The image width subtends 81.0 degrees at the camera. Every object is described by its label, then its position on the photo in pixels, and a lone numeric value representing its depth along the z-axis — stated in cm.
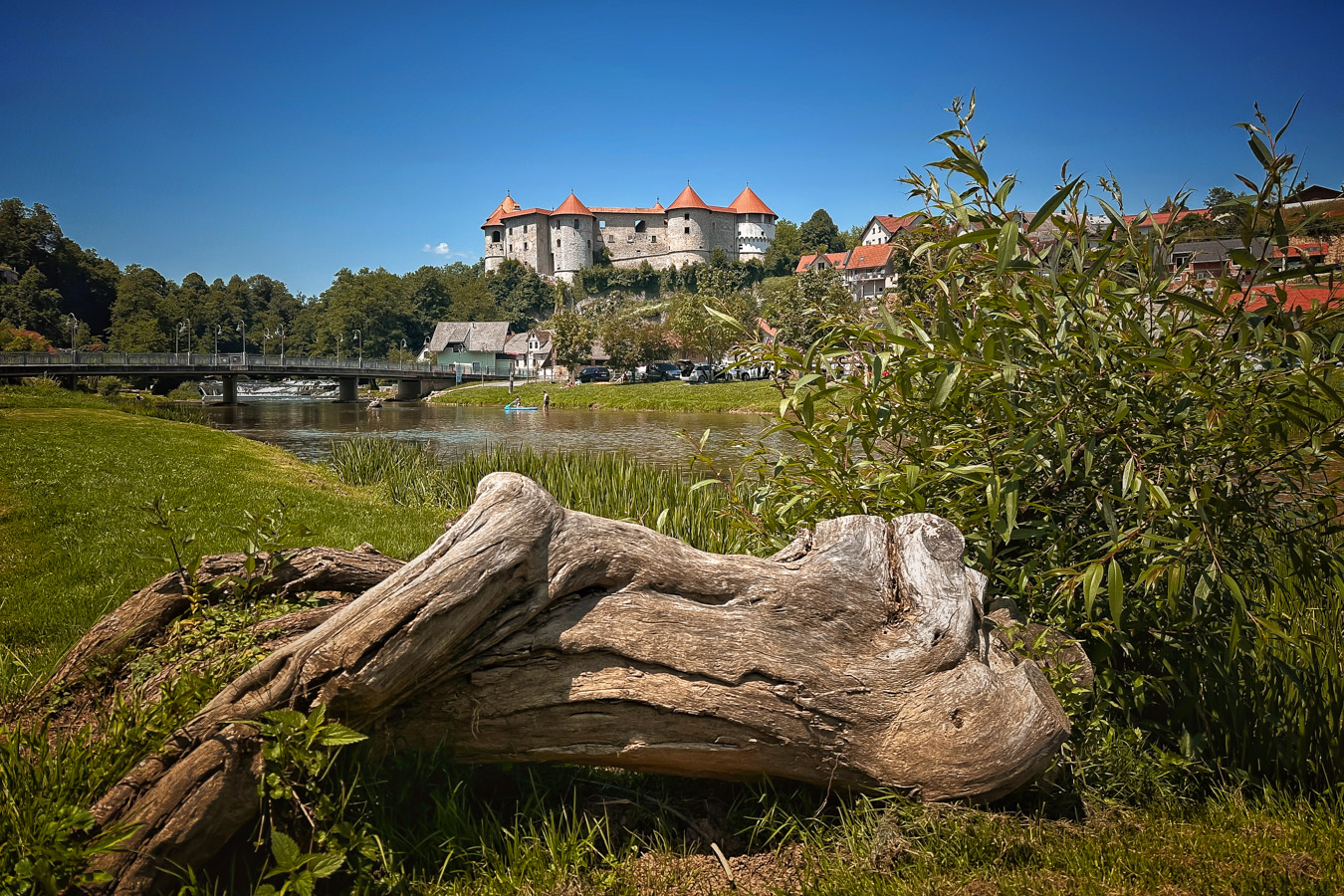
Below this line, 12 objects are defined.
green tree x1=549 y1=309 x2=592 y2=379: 6931
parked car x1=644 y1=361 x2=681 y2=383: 6556
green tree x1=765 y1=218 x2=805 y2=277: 11644
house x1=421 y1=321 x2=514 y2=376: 10025
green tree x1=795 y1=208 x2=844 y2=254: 12053
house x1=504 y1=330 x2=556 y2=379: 9372
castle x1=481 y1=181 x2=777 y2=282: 11650
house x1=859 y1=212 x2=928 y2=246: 11508
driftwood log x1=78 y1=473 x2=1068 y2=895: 229
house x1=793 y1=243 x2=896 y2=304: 9128
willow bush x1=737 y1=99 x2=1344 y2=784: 267
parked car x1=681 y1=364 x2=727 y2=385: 5838
